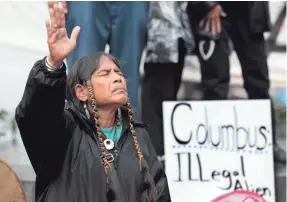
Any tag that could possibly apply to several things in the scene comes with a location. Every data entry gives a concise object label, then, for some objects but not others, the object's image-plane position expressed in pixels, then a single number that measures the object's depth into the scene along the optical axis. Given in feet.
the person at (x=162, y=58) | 21.81
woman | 11.98
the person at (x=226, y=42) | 22.78
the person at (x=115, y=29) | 21.47
